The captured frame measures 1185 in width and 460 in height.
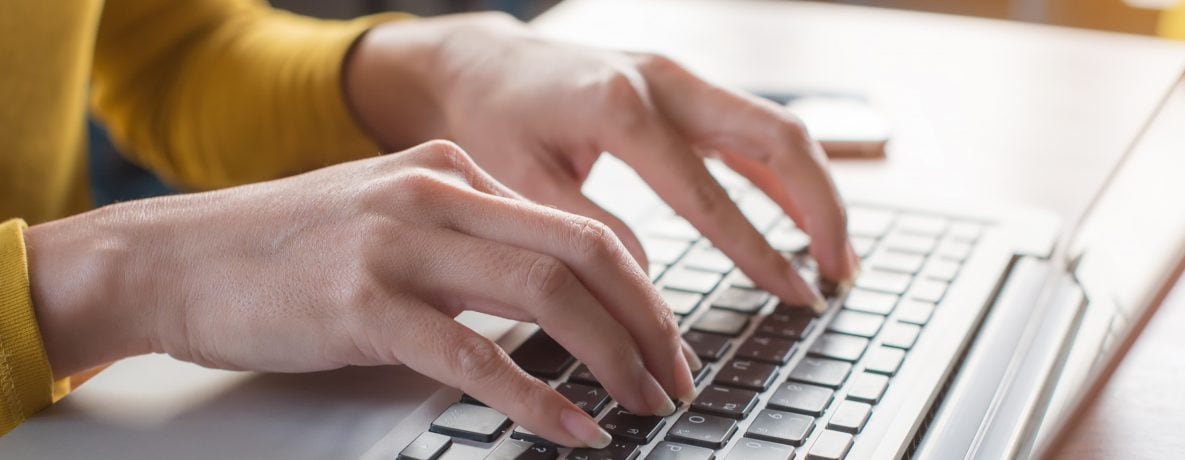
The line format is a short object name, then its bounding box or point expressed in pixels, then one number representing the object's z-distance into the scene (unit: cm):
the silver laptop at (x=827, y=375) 45
